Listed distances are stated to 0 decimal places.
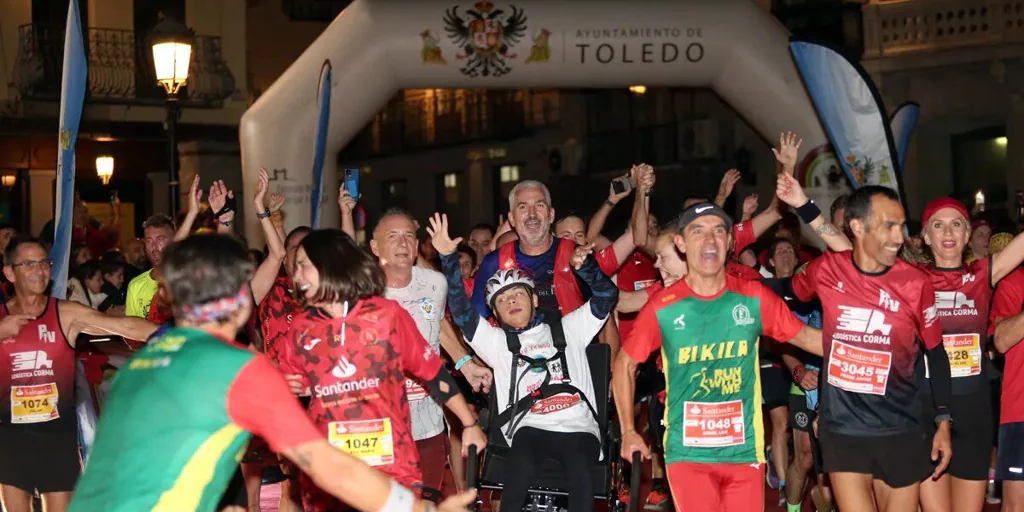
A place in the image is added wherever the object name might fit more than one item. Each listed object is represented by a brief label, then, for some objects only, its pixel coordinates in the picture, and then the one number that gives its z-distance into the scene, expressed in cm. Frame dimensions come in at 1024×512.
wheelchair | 655
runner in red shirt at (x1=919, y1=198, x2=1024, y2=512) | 699
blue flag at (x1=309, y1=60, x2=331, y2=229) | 1213
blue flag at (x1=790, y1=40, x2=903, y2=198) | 1211
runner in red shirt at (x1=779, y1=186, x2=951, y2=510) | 608
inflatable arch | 1373
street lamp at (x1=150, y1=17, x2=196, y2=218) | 1220
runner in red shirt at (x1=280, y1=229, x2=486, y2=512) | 514
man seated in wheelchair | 662
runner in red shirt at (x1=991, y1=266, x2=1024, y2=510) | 717
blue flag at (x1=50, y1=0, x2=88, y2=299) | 927
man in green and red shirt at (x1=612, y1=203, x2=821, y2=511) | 589
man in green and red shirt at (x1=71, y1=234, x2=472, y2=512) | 351
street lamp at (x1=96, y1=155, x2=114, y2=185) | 2189
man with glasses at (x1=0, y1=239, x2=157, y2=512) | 710
